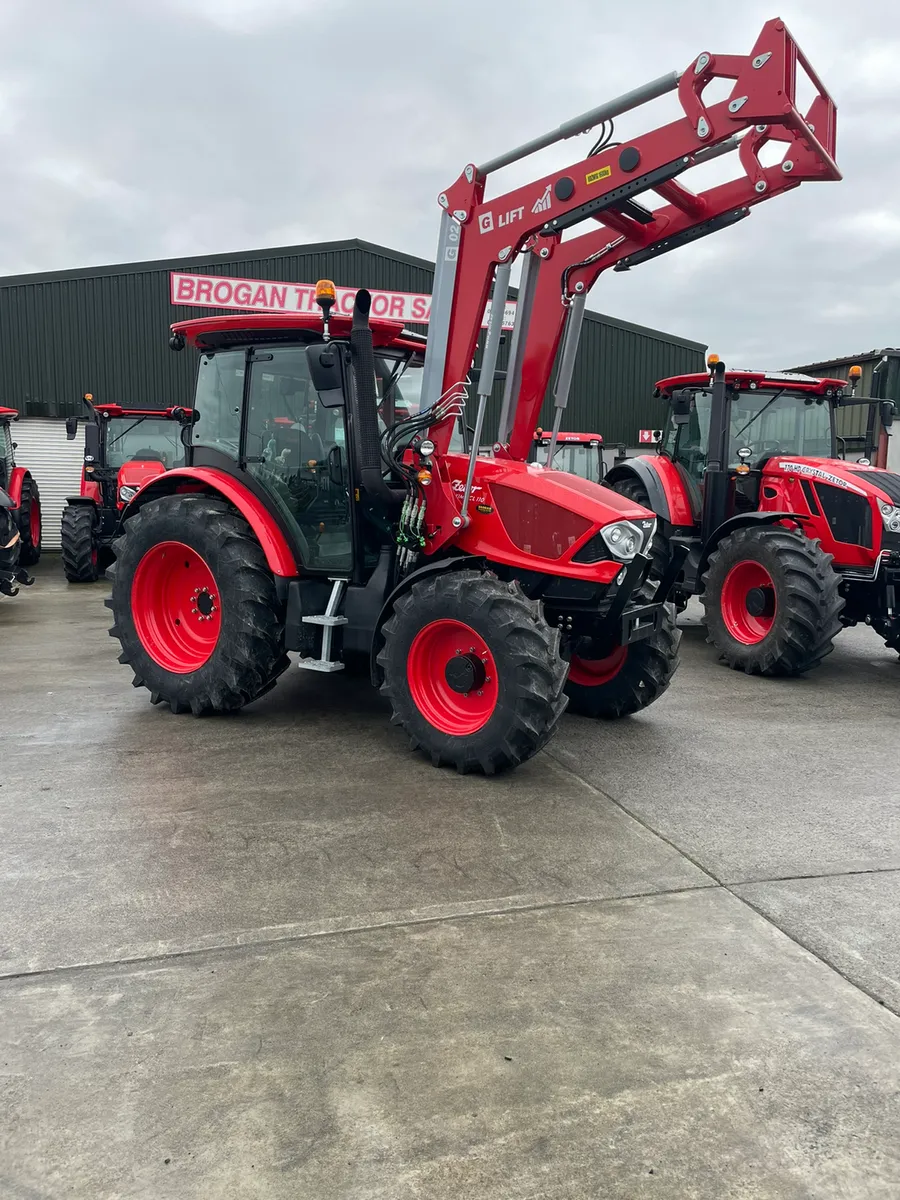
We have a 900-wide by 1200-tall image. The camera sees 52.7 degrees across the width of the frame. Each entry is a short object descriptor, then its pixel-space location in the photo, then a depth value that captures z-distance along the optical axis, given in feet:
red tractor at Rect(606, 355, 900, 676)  22.75
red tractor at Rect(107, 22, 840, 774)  14.47
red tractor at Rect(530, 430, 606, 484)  45.96
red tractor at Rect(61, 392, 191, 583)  40.70
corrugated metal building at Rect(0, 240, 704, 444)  58.49
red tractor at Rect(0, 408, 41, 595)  42.22
